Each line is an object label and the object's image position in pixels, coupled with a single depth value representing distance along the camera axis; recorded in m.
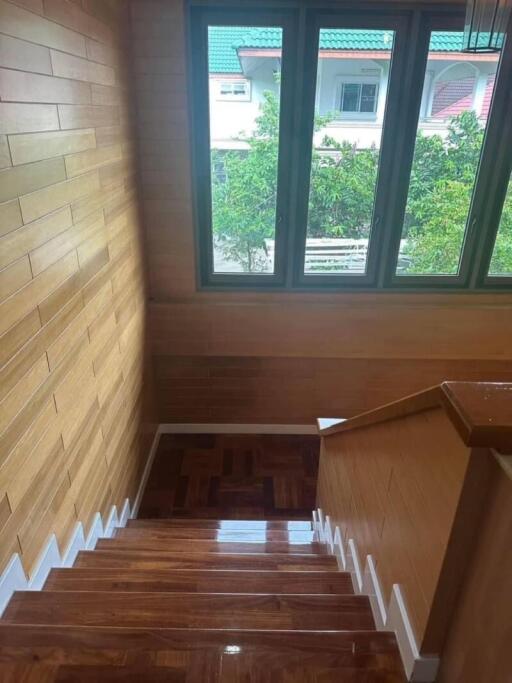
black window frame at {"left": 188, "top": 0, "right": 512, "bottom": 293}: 2.70
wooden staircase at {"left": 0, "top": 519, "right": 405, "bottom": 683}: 1.10
